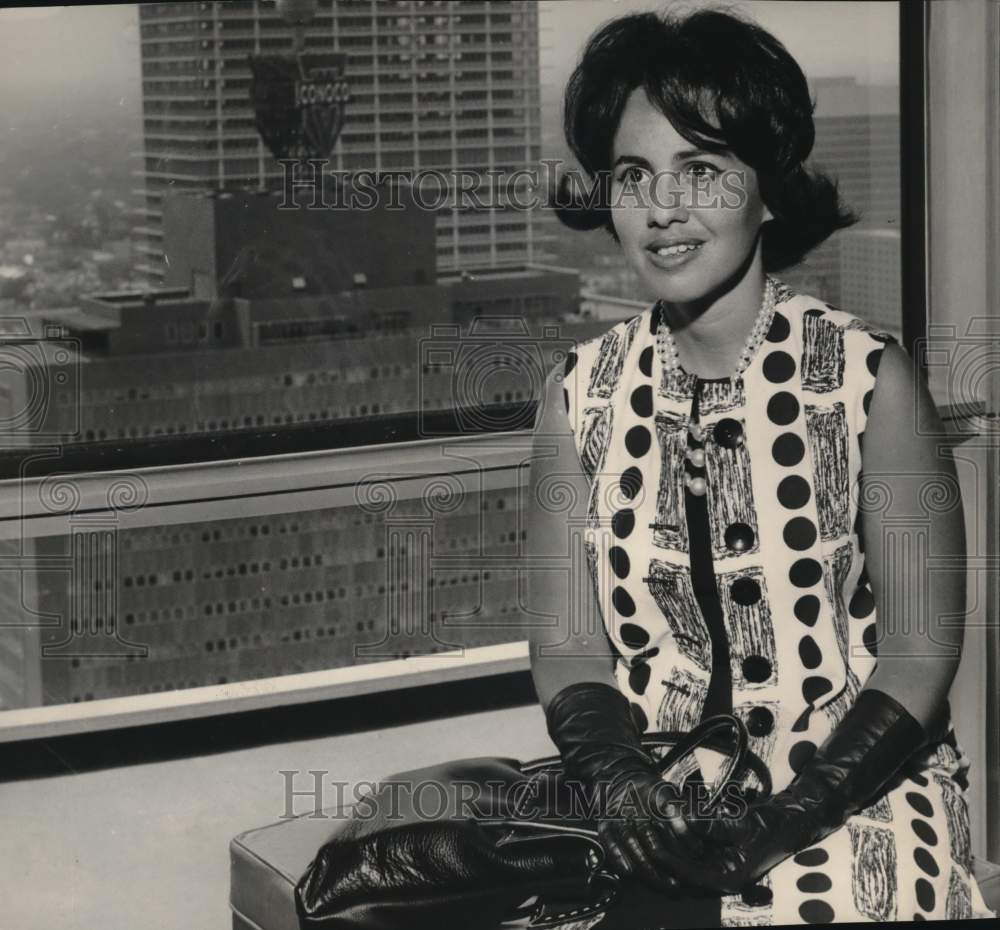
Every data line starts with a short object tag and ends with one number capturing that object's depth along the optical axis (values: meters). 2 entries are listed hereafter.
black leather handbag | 2.77
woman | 2.80
